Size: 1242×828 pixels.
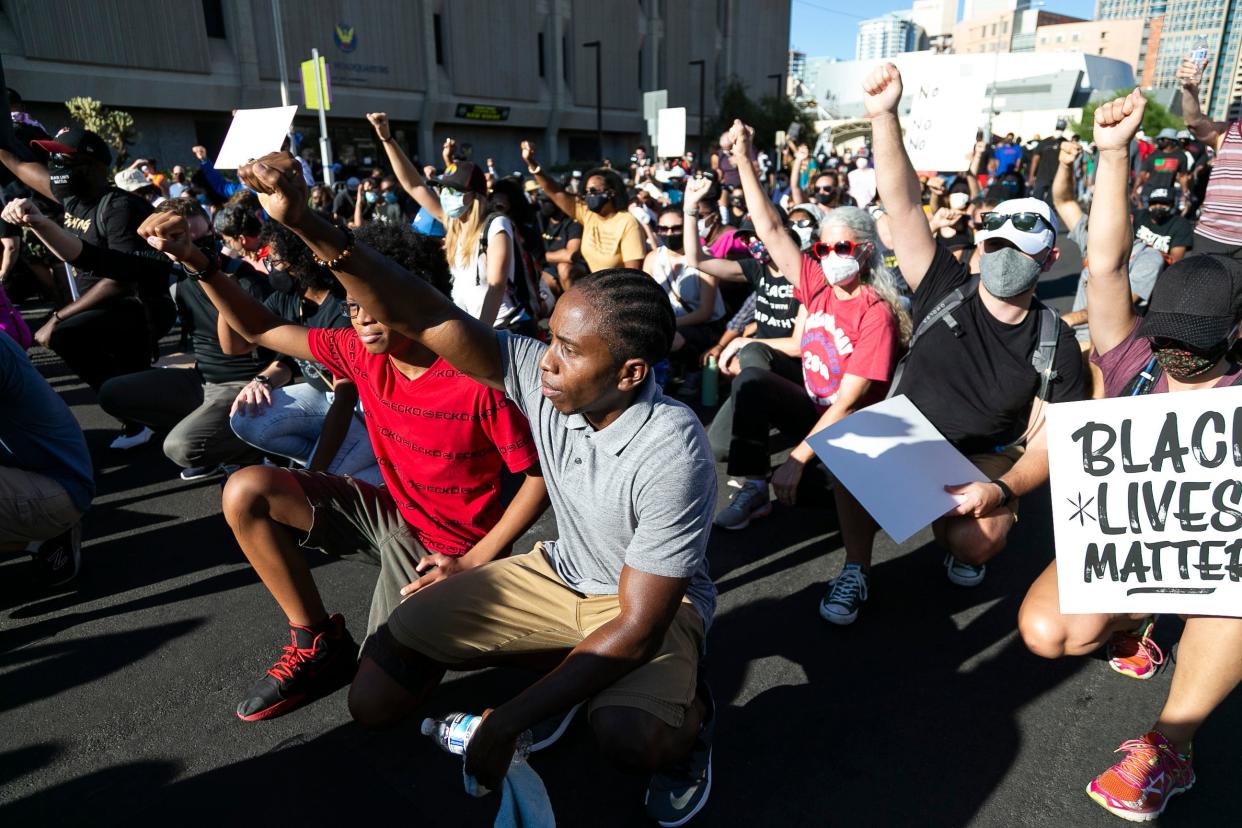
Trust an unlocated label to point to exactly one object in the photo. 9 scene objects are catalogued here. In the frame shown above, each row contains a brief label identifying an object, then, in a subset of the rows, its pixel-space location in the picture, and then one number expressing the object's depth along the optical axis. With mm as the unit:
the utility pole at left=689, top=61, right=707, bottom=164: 46044
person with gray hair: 3658
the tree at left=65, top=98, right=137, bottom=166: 17797
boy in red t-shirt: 2605
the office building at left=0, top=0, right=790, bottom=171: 25672
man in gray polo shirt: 1895
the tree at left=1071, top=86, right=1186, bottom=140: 49406
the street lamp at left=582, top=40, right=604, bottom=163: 40688
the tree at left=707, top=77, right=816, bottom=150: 50281
